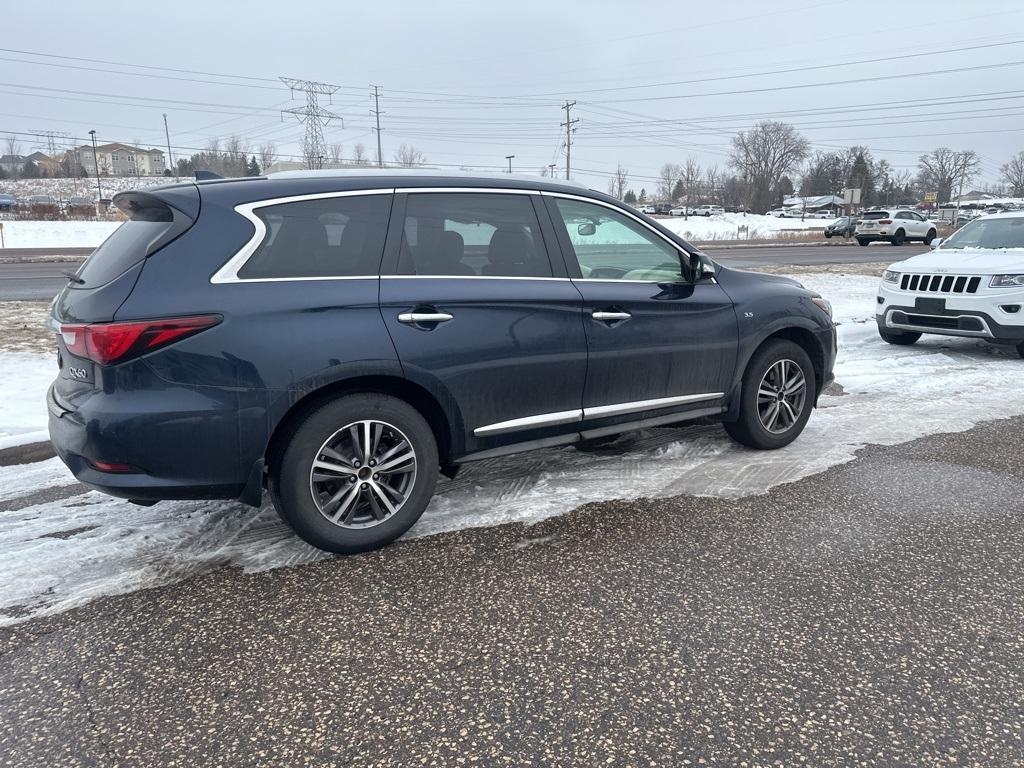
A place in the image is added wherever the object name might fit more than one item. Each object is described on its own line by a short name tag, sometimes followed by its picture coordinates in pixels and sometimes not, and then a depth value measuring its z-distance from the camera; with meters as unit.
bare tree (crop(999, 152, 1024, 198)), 111.62
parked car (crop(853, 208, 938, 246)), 33.47
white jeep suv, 7.93
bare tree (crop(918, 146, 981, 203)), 104.25
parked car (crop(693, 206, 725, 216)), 82.81
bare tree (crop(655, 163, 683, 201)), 122.56
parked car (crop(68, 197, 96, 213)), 54.06
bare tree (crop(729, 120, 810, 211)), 111.62
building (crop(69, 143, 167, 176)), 143.38
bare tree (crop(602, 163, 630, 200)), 108.51
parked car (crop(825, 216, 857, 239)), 43.29
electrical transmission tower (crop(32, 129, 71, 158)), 93.73
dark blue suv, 3.09
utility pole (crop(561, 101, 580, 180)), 70.64
